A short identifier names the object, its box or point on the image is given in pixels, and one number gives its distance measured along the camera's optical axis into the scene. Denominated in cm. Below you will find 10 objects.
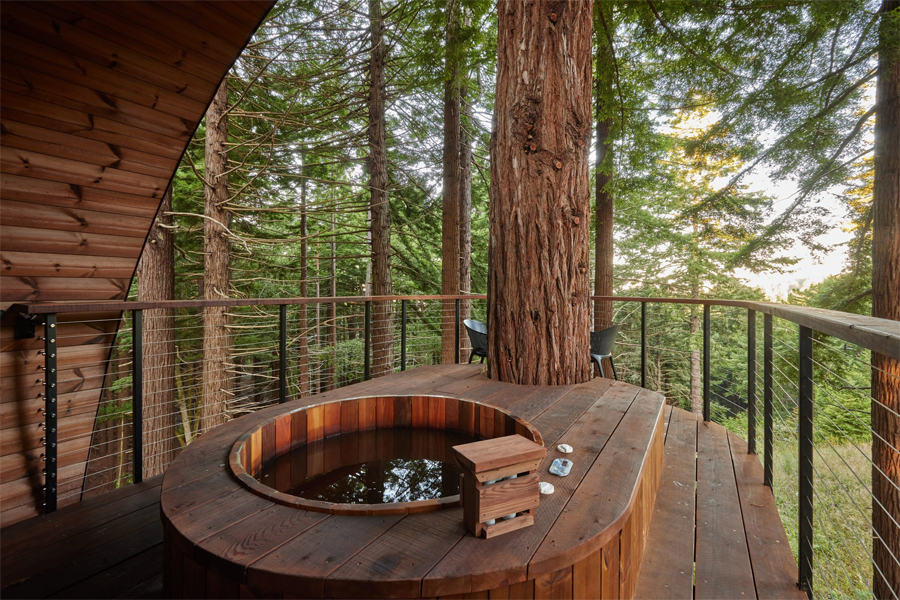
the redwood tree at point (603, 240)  594
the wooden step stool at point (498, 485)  113
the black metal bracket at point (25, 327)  212
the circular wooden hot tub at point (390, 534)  101
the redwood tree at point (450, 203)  601
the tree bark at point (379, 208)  585
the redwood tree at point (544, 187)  284
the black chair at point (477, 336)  390
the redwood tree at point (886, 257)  381
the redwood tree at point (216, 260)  529
